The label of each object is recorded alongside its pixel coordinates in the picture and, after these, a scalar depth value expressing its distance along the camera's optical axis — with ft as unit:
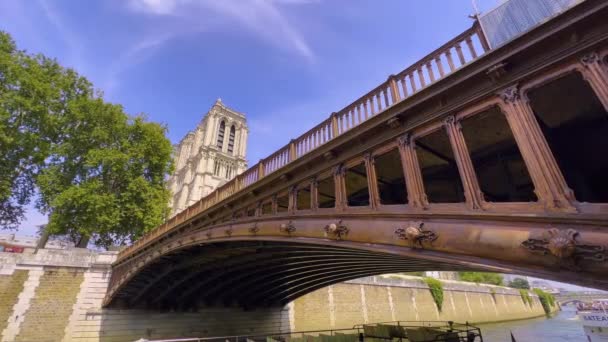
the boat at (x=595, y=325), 55.16
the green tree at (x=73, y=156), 62.08
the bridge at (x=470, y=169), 10.71
